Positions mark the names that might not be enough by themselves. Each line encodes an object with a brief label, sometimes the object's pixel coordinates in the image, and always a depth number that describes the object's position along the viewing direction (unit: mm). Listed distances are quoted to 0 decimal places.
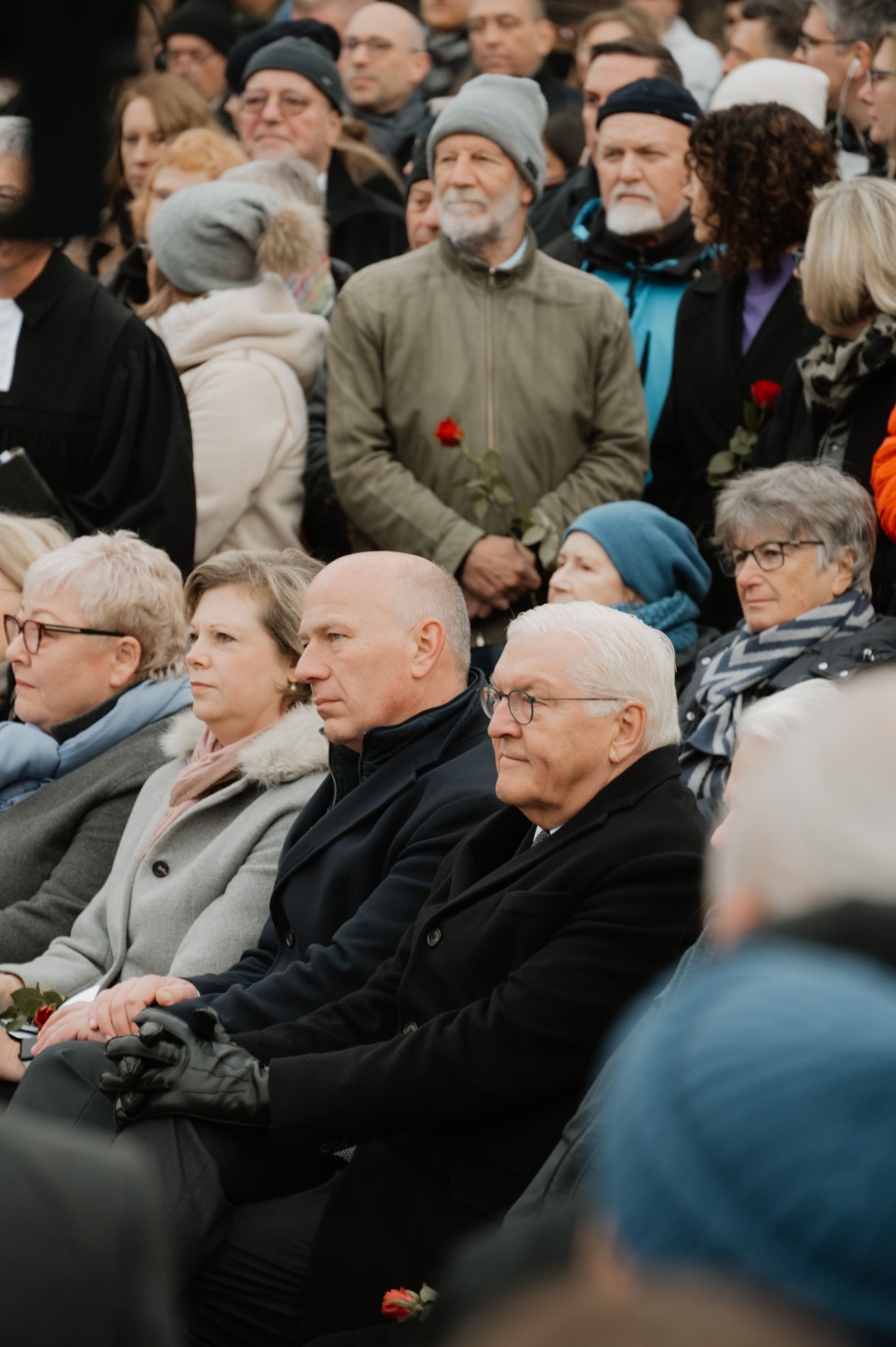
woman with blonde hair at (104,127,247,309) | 14312
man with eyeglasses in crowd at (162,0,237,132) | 19562
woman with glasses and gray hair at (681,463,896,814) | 9750
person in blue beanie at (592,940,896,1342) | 2283
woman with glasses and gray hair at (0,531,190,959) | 9852
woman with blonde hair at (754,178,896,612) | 10273
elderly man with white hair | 6625
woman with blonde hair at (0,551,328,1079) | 8820
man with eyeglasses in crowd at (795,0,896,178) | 13609
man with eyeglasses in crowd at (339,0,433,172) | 18141
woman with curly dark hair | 11805
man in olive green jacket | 12039
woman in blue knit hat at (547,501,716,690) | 10945
